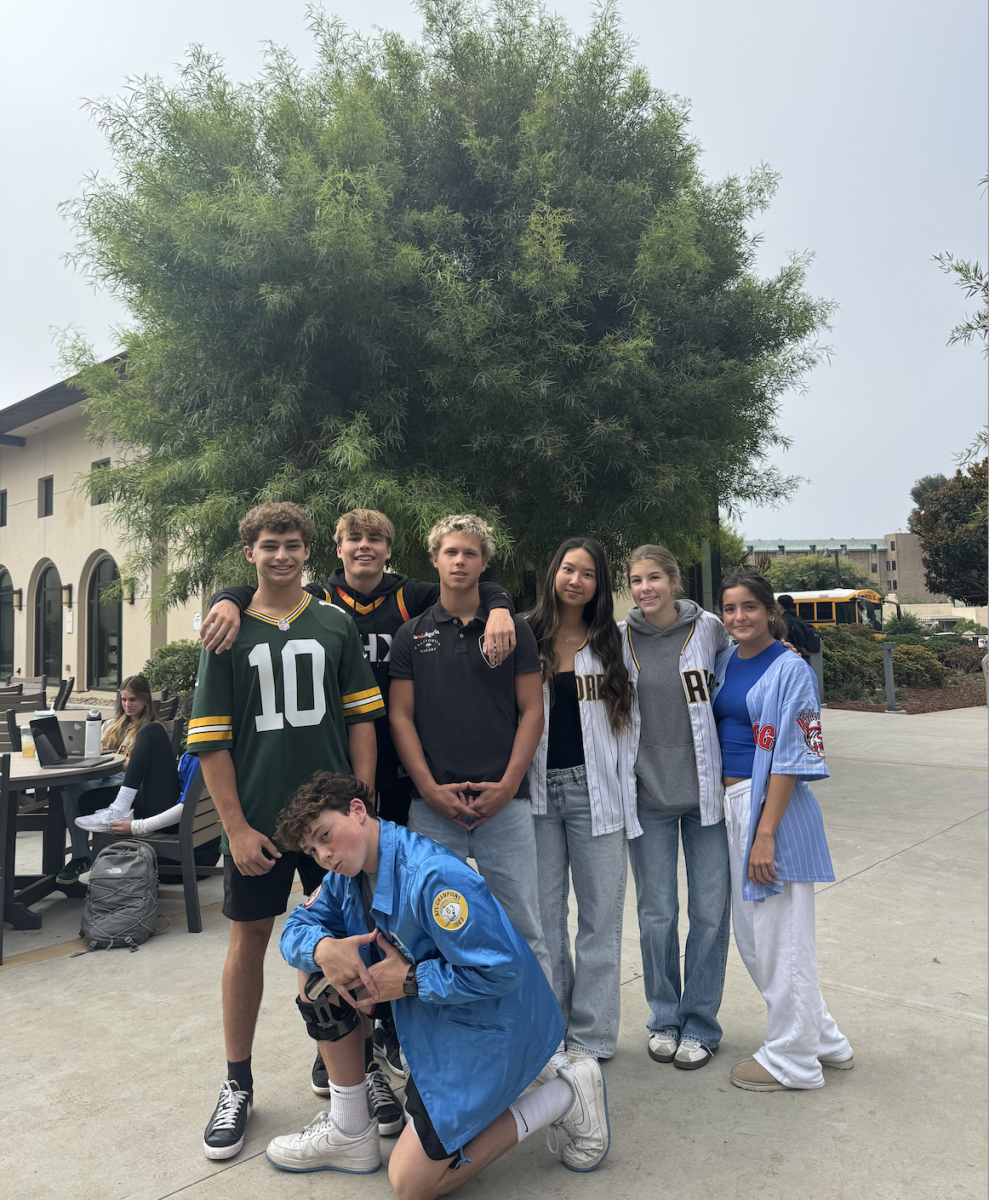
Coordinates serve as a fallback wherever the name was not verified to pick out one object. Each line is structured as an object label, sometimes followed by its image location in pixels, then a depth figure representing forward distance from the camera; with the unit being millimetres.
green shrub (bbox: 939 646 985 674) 22391
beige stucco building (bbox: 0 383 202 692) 19844
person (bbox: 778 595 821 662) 5434
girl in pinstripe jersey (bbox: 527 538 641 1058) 2947
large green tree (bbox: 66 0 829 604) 7082
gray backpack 4227
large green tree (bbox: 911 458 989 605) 27969
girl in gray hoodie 3008
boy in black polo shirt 2740
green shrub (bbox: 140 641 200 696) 13283
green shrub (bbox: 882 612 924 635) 30047
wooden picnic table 4387
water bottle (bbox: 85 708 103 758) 4875
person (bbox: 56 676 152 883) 5070
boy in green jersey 2570
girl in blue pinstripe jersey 2811
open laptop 4707
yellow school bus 29250
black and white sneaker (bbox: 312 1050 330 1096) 2836
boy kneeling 2154
